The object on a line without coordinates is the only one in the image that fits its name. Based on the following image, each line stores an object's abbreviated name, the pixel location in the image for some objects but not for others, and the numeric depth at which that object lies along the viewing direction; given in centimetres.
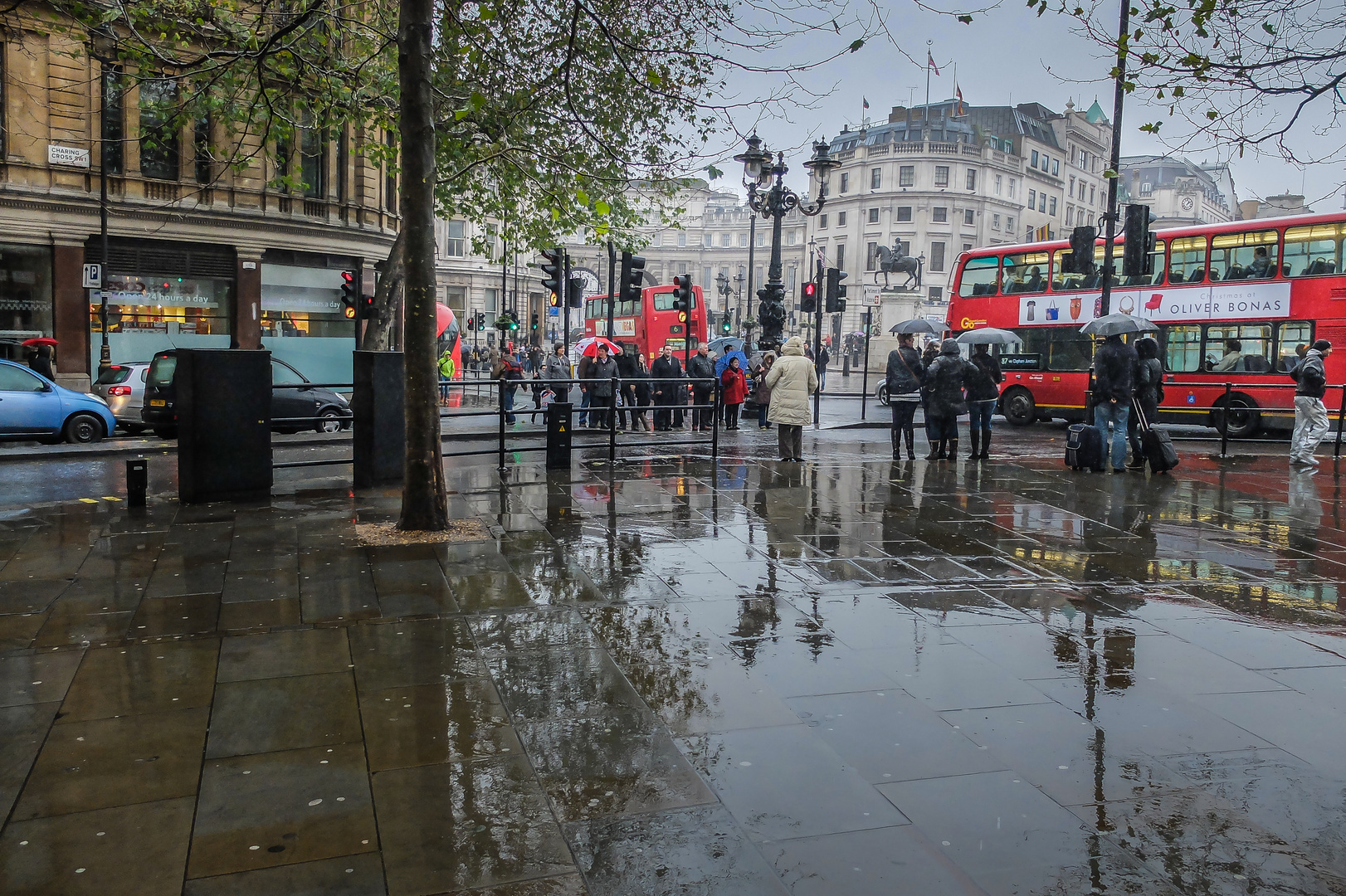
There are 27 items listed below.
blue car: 1428
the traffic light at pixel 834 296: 2136
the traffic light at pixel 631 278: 1892
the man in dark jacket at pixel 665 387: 1905
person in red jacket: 1833
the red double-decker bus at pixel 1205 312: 1800
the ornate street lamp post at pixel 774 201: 1994
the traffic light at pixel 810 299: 2143
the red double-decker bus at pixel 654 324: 3859
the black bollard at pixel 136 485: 883
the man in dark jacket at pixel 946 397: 1297
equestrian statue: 4244
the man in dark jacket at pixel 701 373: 1900
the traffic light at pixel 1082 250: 1473
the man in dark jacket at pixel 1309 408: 1352
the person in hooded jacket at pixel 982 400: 1350
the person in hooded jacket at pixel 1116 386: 1192
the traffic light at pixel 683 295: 2017
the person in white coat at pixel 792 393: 1265
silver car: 1608
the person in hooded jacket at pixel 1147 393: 1232
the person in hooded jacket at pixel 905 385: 1380
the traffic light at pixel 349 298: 2239
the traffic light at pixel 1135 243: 1383
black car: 1521
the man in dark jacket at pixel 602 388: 1764
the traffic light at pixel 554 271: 2144
